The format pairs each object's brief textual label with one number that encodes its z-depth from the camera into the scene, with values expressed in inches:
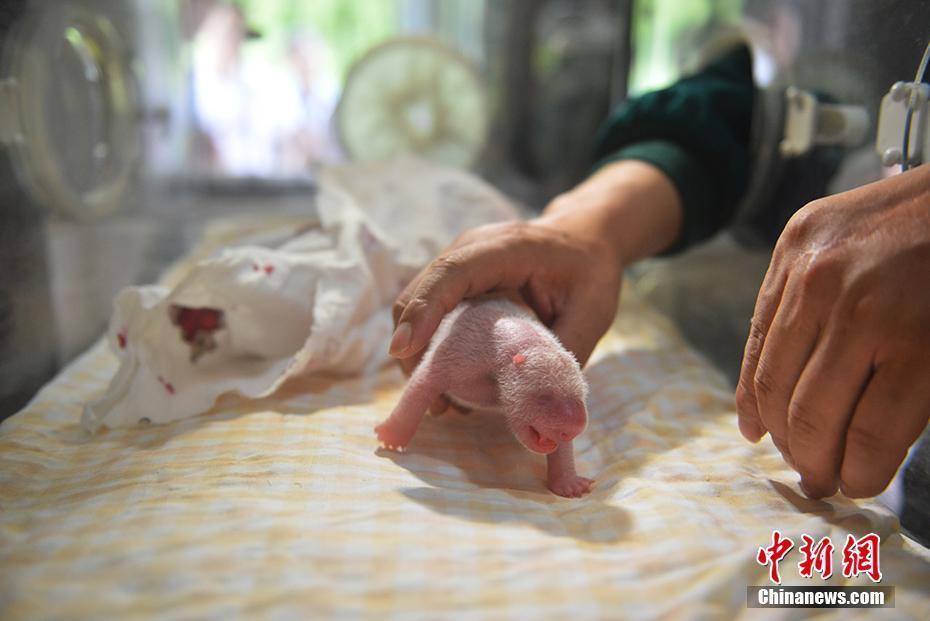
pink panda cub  17.4
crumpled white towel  20.6
